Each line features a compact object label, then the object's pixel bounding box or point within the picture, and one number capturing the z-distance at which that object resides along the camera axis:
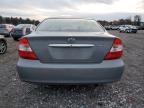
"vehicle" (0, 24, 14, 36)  10.66
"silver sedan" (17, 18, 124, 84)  1.74
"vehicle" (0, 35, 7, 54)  4.40
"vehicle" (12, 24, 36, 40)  8.25
